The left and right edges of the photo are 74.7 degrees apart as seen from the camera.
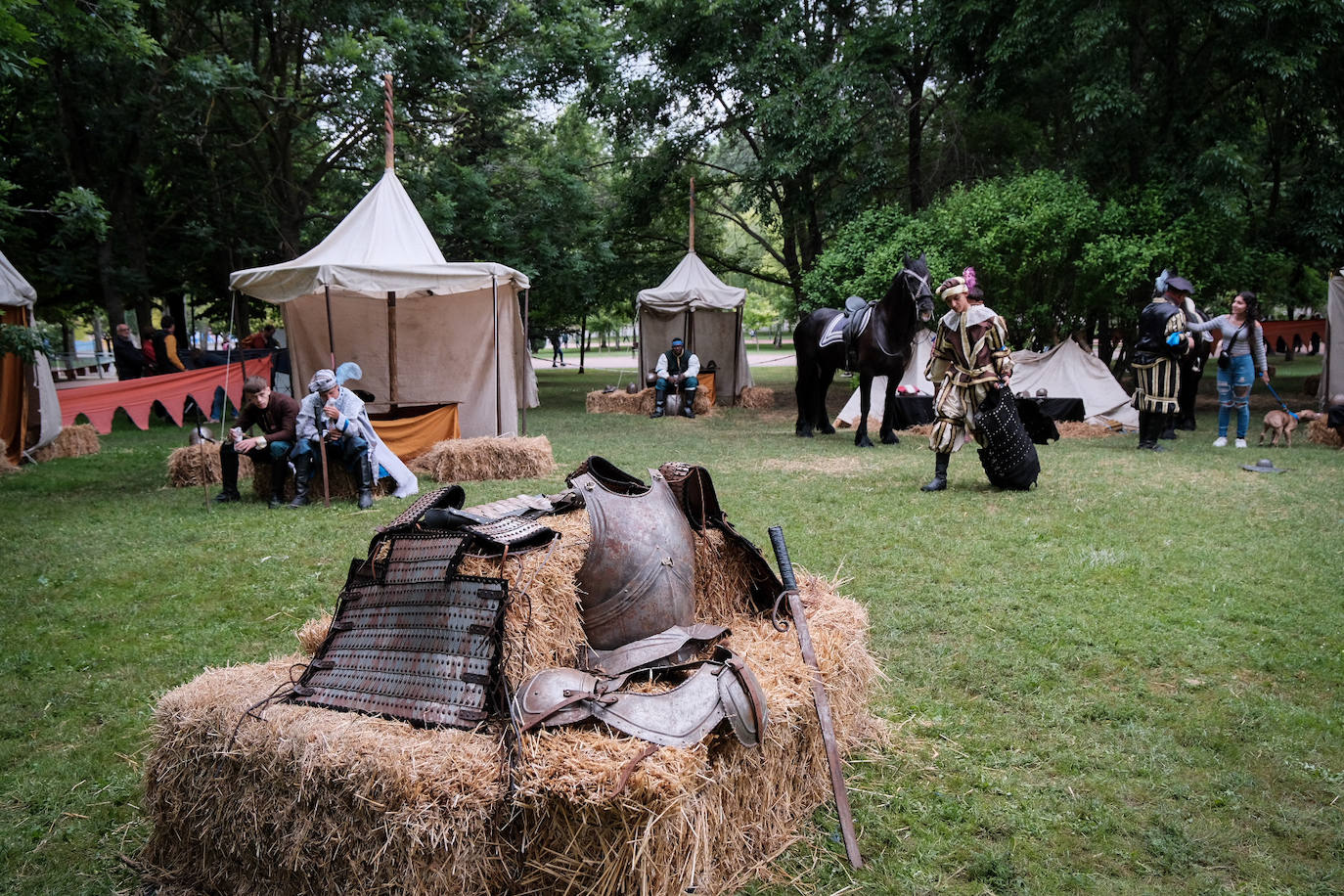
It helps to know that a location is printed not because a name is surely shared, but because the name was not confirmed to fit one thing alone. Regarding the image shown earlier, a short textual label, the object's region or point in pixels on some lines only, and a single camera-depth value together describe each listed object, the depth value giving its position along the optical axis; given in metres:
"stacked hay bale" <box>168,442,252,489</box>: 8.93
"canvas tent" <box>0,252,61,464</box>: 10.93
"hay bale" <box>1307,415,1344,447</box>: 10.88
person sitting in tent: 16.42
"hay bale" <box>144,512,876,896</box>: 2.16
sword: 2.74
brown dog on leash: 10.66
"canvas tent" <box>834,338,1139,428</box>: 13.95
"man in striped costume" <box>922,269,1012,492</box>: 7.62
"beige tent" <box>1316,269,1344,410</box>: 13.62
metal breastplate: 3.09
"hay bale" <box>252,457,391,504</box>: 8.26
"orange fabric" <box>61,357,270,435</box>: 11.38
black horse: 10.89
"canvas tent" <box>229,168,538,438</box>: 9.56
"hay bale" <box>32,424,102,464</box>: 11.34
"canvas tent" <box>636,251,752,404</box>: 17.91
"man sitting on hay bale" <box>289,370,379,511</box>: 7.87
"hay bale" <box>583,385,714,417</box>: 17.14
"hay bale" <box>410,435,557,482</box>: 9.28
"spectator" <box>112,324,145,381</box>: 14.46
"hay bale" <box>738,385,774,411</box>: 18.98
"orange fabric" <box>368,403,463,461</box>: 9.87
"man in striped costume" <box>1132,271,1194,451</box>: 10.16
